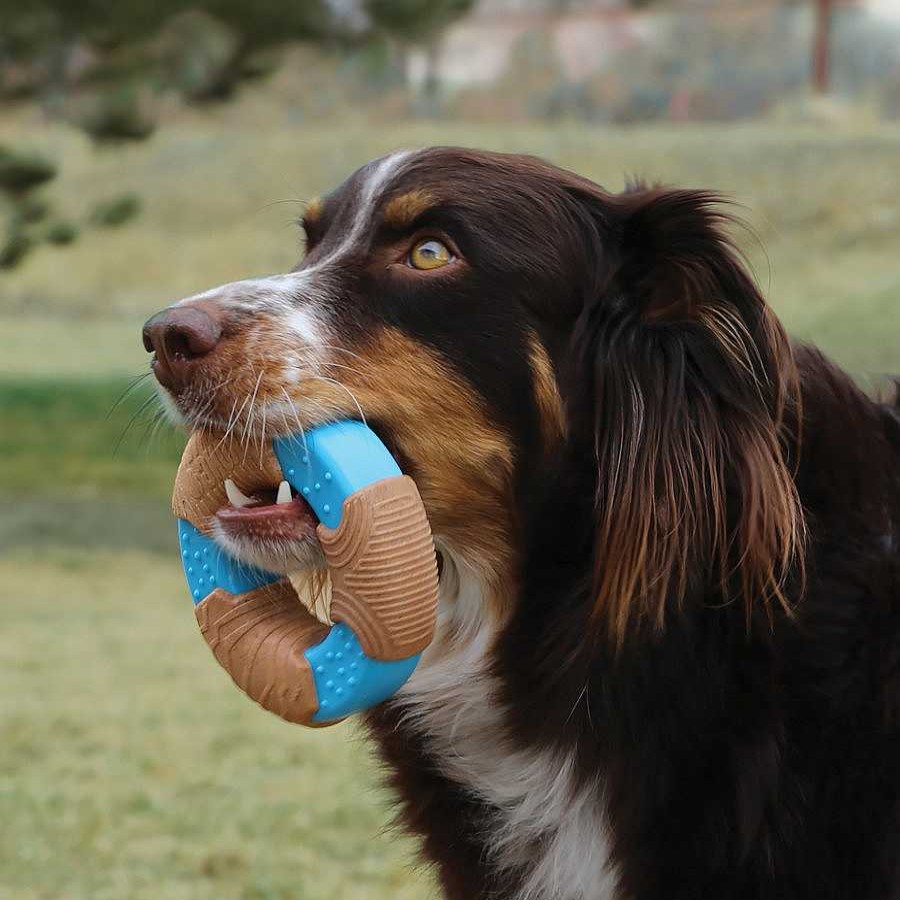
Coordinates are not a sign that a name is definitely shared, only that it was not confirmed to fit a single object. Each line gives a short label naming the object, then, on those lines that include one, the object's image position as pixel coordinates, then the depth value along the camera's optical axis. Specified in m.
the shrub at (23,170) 10.68
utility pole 19.48
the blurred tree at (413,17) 10.48
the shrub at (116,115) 10.73
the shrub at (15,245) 11.01
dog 2.52
